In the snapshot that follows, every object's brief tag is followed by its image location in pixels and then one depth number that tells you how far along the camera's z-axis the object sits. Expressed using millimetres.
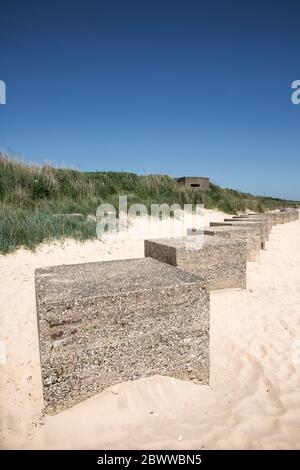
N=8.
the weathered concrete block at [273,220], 16831
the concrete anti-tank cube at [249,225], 8267
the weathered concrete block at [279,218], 18008
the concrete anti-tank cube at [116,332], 2113
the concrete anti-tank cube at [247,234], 6480
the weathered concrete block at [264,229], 9266
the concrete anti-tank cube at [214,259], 4426
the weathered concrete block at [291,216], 19797
